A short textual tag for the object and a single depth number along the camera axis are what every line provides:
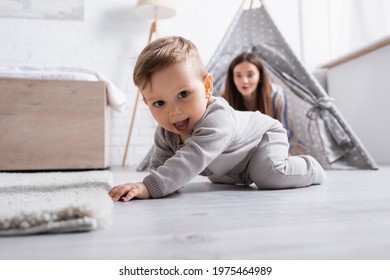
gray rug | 0.47
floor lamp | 2.27
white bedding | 1.68
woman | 1.86
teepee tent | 1.79
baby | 0.77
